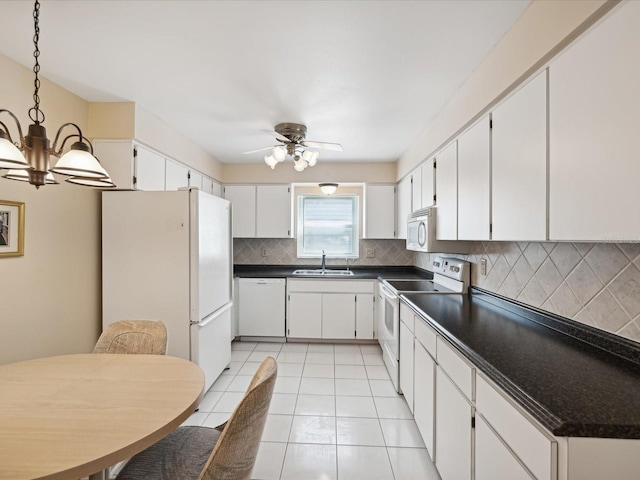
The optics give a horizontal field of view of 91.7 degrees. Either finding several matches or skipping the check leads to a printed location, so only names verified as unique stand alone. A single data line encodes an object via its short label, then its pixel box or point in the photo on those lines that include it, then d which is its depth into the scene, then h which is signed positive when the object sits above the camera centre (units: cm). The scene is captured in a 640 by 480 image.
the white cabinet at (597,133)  91 +36
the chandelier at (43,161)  114 +29
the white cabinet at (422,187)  278 +53
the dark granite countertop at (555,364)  81 -46
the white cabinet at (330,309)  385 -86
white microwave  266 +0
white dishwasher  392 -85
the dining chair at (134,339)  177 -58
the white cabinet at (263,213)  420 +36
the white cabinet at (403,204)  354 +44
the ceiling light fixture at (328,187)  396 +68
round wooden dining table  86 -60
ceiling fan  265 +86
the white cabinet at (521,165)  129 +36
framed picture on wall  174 +5
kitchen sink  396 -44
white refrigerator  240 -17
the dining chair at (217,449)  92 -71
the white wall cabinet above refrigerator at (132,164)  240 +60
